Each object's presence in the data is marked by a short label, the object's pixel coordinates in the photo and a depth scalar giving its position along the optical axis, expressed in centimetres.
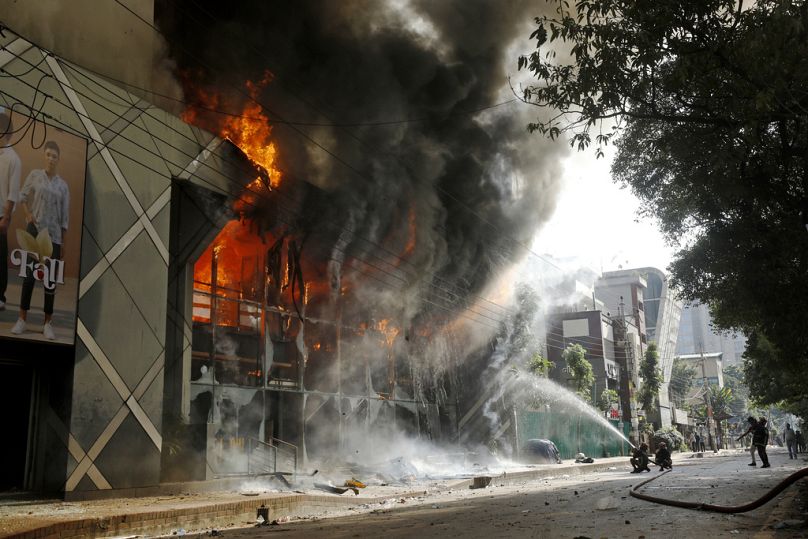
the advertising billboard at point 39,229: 1252
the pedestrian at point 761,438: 2138
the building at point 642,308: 7594
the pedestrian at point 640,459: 2226
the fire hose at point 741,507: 660
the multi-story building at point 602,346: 5966
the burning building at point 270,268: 1391
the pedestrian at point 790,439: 2938
